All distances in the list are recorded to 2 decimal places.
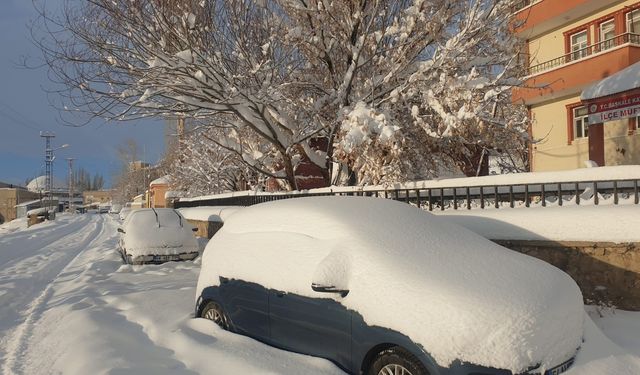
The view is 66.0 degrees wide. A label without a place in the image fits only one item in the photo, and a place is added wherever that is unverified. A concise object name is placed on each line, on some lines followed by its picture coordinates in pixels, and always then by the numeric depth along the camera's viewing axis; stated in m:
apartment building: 15.77
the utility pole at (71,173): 83.25
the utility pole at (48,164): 60.67
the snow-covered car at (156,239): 11.20
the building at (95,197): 154.88
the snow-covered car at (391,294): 3.17
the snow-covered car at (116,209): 84.76
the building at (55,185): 115.00
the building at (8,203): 72.50
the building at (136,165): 85.14
